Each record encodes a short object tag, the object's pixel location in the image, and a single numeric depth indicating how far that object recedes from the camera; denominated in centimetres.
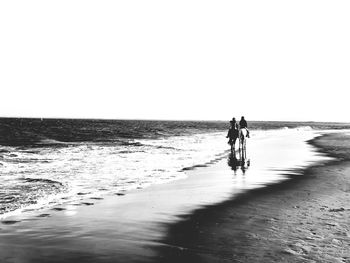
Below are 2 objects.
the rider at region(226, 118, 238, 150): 2156
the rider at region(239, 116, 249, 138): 2075
